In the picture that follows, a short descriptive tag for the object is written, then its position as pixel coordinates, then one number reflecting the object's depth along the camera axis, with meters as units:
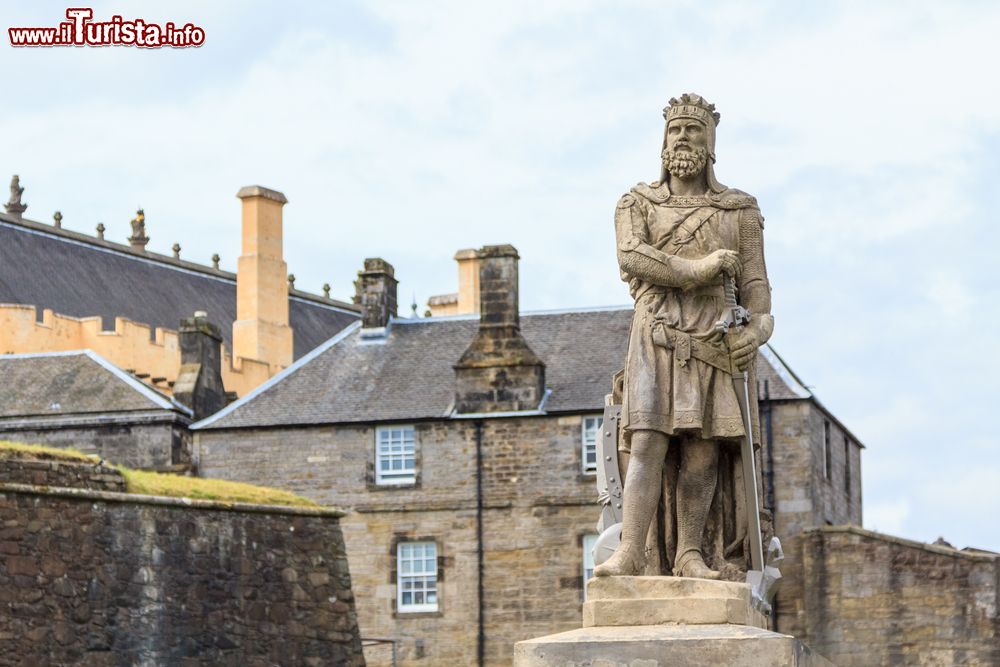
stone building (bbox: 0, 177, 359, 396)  54.91
